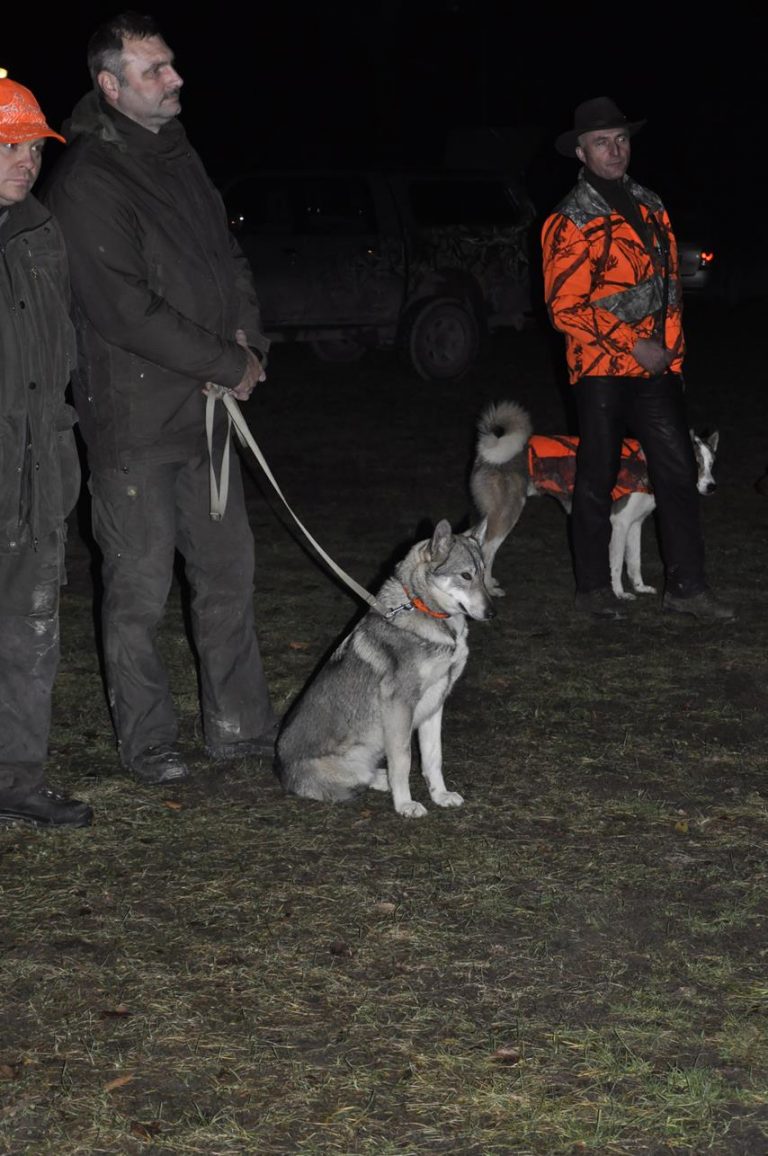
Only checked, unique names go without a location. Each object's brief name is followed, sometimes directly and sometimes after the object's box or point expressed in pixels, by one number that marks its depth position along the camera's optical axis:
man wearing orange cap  4.08
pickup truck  14.49
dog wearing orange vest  7.29
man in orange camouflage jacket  6.40
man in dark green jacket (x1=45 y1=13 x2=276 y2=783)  4.42
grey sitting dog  4.68
